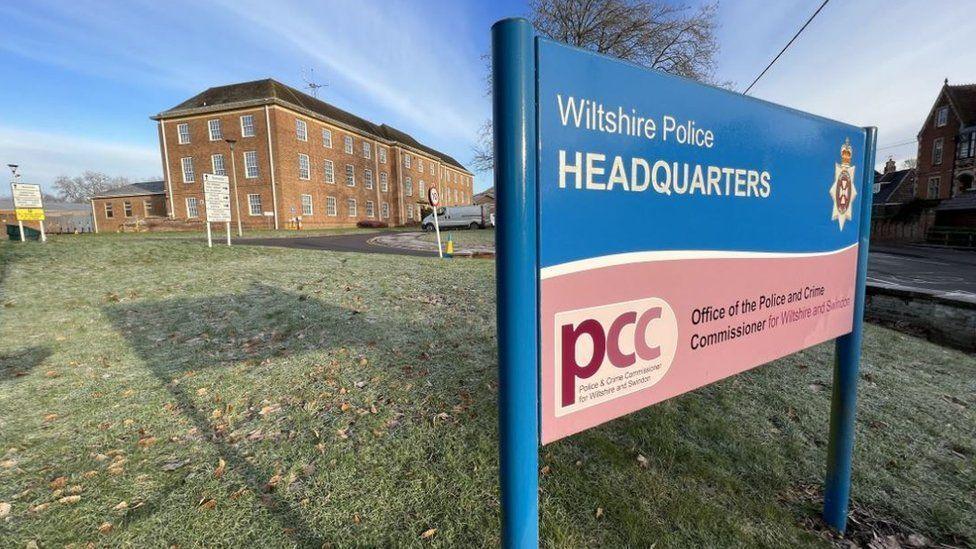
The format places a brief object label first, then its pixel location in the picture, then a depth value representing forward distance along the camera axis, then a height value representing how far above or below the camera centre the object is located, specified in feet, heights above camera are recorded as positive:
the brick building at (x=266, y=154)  111.55 +21.44
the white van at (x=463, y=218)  123.24 +2.27
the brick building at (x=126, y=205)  139.33 +9.71
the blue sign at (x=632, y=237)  3.67 -0.19
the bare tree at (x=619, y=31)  71.46 +32.84
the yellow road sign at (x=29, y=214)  46.91 +2.54
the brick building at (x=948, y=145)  112.37 +18.69
